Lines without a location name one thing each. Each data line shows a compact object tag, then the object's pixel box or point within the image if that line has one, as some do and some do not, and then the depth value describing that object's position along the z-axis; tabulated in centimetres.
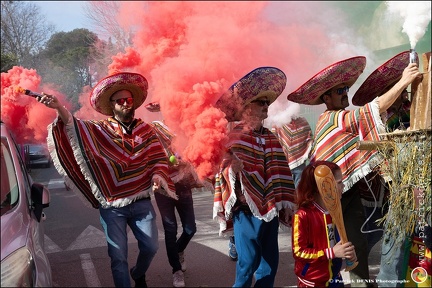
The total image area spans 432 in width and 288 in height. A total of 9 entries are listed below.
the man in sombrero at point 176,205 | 508
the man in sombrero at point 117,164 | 429
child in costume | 353
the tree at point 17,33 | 1053
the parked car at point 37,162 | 1625
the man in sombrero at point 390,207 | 396
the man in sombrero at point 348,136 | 432
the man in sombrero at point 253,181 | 411
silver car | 318
